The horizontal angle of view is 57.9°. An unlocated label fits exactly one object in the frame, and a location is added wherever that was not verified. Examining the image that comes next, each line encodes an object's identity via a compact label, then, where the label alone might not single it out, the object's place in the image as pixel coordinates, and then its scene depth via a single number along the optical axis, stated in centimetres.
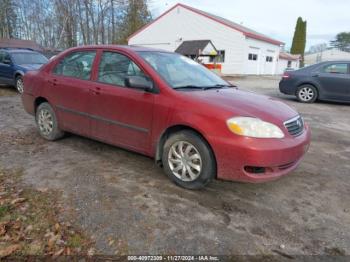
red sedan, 328
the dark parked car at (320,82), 1015
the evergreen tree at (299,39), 5391
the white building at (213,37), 3047
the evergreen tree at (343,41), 8984
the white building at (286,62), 4243
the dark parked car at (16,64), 1067
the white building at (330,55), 7118
